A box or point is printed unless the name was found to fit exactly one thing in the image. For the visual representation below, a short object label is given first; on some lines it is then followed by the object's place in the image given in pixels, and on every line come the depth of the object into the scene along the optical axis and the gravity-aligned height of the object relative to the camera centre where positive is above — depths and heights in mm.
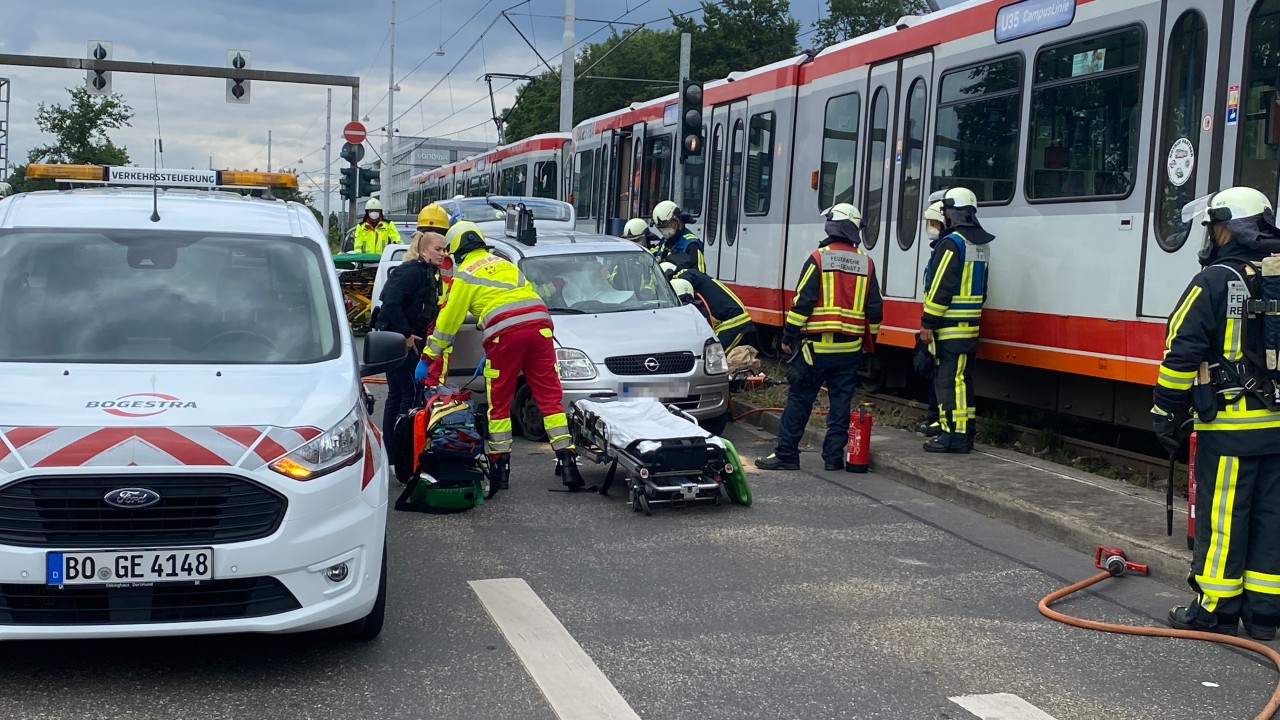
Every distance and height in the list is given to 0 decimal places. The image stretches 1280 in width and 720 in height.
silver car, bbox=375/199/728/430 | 10797 -683
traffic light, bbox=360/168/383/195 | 26484 +1112
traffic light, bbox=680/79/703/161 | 15797 +1578
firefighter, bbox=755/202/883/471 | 9758 -491
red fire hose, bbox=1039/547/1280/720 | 5457 -1529
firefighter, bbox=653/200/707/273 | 13641 +127
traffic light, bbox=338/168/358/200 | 26000 +1090
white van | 4547 -741
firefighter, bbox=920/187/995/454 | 10016 -364
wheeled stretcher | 8203 -1285
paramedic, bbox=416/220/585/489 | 8727 -607
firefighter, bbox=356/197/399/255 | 20406 +117
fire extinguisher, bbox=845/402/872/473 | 9883 -1322
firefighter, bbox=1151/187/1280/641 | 5789 -548
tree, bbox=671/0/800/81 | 55594 +9193
